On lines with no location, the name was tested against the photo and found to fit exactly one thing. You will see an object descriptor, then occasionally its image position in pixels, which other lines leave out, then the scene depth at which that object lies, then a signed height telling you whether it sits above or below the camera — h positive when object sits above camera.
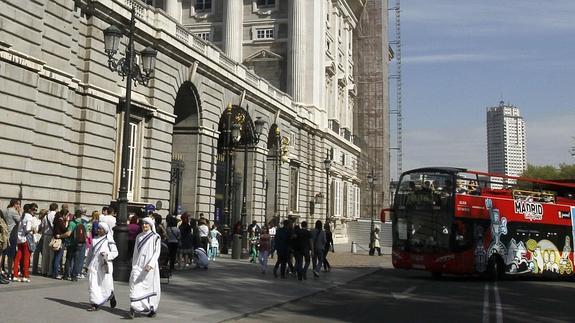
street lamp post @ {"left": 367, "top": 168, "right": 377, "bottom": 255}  36.72 -1.00
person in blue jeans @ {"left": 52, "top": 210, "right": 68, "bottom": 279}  14.23 -0.29
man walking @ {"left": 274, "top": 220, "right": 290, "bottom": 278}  18.41 -0.60
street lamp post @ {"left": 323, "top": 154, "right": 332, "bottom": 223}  39.81 +4.08
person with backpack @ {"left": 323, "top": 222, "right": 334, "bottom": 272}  21.30 -0.62
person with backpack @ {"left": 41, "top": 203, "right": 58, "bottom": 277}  14.77 -0.30
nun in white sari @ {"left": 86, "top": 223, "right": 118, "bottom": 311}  10.20 -0.83
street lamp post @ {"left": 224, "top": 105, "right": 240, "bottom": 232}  26.41 +3.76
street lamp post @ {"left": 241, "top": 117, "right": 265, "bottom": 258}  26.53 +0.59
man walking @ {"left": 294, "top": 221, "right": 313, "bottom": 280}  18.47 -0.68
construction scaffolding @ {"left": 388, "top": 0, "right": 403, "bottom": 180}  86.88 +19.51
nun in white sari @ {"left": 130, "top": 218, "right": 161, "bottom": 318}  9.75 -0.84
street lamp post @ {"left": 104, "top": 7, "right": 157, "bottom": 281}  14.40 +1.78
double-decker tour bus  20.88 +0.10
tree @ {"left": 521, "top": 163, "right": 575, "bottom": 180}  69.69 +7.17
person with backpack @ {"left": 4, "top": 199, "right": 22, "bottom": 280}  13.41 -0.22
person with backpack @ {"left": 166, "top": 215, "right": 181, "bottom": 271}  17.11 -0.39
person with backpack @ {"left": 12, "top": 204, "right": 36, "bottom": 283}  13.48 -0.58
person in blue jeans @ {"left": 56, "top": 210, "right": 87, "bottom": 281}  14.37 -0.59
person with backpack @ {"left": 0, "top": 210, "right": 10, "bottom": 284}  12.26 -0.31
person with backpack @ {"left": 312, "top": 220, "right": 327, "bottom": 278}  20.10 -0.67
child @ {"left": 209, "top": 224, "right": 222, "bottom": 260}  25.45 -0.83
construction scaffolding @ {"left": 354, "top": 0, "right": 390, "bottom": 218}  70.75 +15.17
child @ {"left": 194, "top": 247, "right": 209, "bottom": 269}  19.66 -1.12
